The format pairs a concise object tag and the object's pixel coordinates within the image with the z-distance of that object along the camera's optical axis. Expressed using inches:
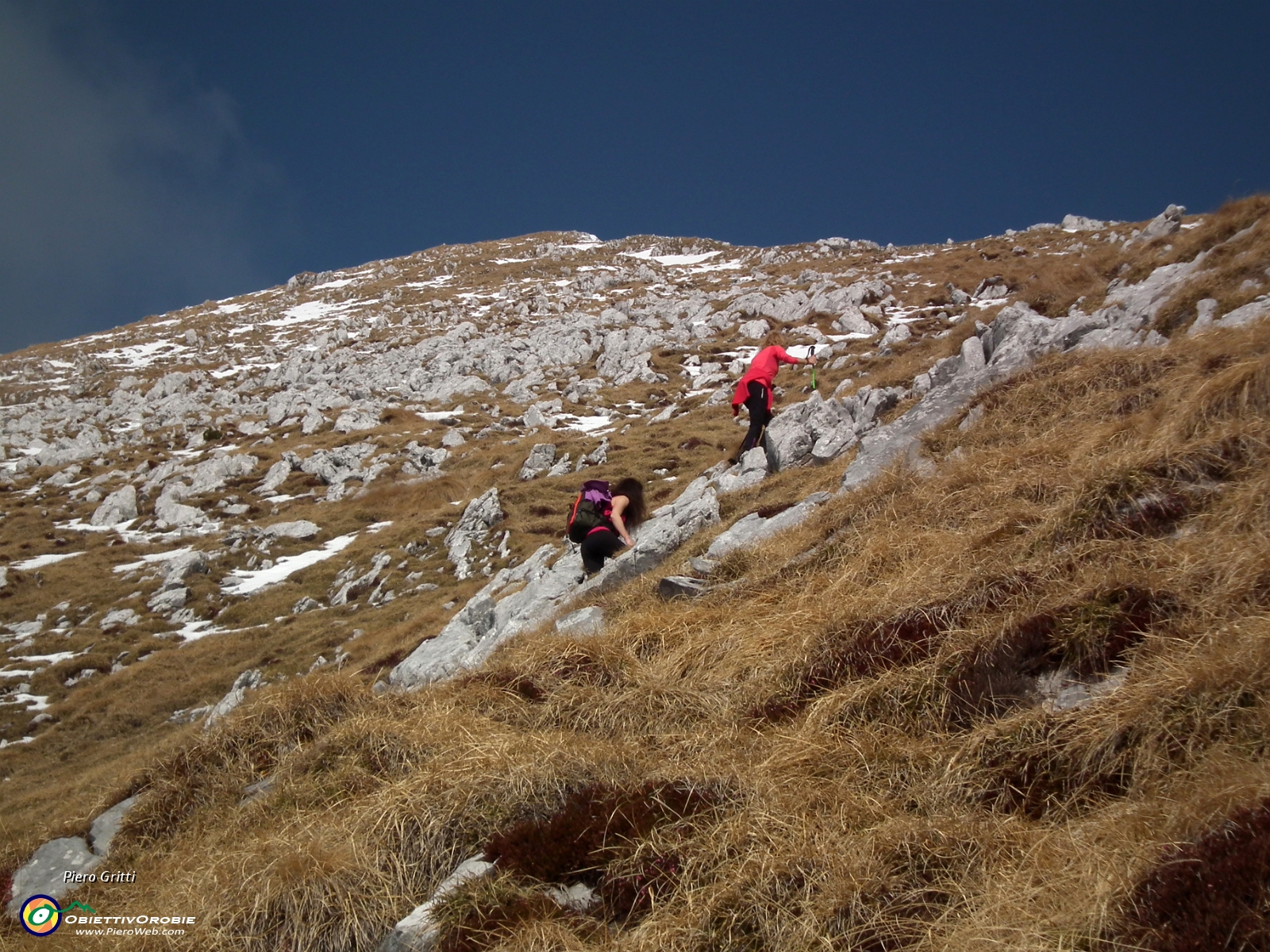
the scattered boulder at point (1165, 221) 1226.1
